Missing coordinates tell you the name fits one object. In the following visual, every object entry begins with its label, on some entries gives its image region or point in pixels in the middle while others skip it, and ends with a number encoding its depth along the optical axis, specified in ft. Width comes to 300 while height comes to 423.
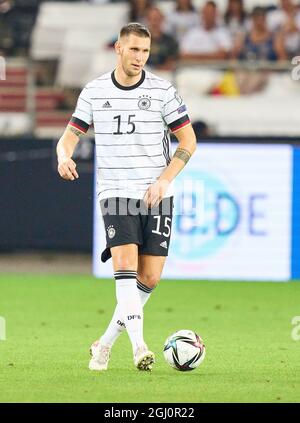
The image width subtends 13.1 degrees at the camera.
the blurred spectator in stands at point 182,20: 63.67
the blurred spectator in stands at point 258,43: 60.95
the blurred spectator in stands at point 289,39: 60.70
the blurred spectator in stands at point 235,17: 63.00
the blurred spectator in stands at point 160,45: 61.11
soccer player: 28.55
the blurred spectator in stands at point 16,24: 65.87
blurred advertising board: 51.93
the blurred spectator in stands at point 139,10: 64.08
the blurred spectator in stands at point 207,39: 62.39
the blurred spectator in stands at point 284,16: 62.48
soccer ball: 28.71
